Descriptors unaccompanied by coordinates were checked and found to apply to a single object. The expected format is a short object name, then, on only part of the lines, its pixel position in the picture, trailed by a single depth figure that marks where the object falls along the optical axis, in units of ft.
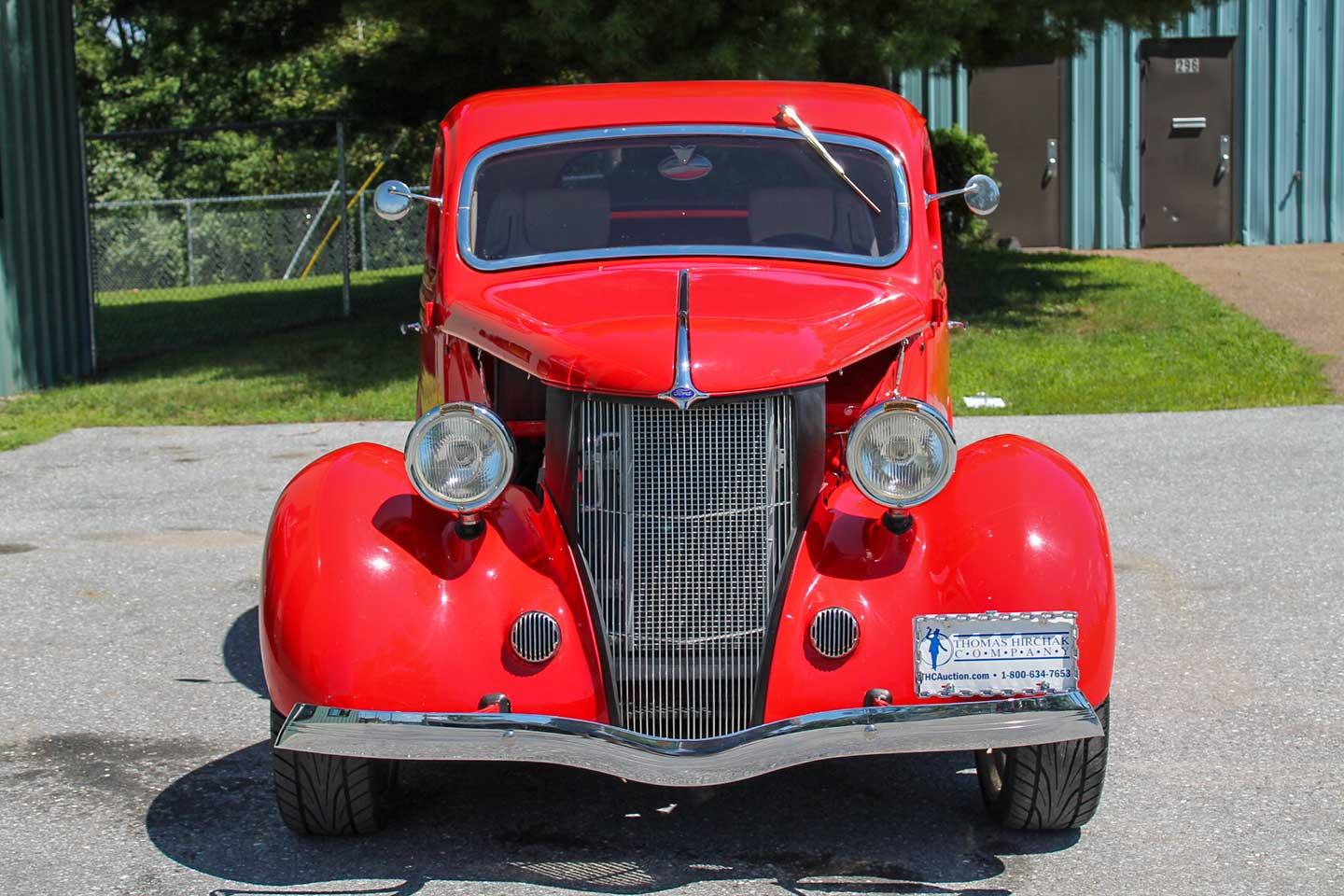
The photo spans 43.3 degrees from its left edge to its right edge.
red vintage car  12.89
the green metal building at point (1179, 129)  62.95
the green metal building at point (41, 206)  44.37
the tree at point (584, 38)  39.83
